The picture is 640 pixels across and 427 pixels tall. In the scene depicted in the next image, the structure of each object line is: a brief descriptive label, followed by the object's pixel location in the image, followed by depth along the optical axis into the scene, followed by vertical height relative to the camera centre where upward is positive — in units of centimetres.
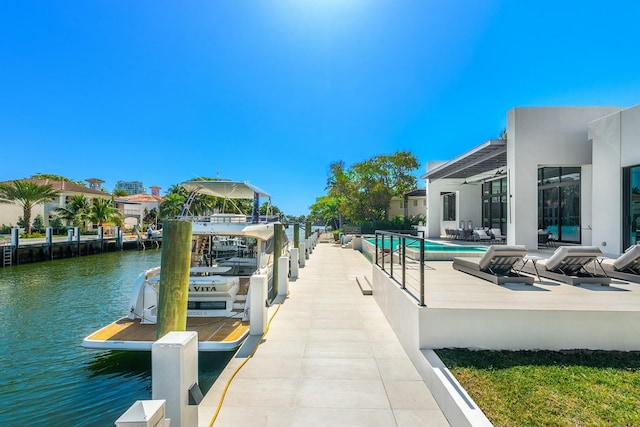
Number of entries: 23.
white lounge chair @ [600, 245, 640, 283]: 587 -98
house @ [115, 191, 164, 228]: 5306 +193
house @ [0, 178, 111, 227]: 3531 +140
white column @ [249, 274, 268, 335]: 548 -159
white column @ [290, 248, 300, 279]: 1122 -173
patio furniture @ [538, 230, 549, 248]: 1238 -85
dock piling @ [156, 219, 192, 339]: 430 -89
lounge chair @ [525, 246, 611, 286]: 548 -98
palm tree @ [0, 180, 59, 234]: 2733 +214
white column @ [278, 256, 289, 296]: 838 -168
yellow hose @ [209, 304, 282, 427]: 307 -203
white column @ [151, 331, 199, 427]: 234 -123
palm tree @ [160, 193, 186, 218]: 4103 +159
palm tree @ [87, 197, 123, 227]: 3491 +34
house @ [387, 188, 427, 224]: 3538 +125
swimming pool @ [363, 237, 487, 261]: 1015 -125
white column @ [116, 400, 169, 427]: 169 -112
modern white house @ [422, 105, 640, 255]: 867 +154
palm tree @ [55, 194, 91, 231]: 3419 +67
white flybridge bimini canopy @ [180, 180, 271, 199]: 962 +94
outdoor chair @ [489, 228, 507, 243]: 1480 -97
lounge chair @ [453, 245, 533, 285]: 546 -97
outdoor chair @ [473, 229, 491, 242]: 1456 -91
